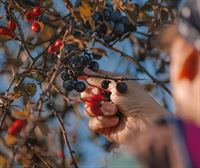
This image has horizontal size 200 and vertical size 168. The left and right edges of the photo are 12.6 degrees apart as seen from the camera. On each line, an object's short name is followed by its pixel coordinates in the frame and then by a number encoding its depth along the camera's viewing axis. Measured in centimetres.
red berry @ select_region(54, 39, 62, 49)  314
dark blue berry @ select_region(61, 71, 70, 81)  309
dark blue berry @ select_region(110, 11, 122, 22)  329
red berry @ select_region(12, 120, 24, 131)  257
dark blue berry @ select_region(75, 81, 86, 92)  308
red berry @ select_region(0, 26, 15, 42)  330
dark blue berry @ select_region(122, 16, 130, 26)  336
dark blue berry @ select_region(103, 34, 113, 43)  325
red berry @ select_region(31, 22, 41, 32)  352
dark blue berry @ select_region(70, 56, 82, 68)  290
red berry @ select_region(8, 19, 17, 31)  337
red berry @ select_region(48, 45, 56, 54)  317
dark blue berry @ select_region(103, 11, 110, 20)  327
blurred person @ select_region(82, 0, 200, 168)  139
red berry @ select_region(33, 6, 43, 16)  344
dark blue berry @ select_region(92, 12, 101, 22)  319
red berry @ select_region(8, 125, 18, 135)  258
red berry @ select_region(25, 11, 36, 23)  342
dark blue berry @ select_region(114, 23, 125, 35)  328
